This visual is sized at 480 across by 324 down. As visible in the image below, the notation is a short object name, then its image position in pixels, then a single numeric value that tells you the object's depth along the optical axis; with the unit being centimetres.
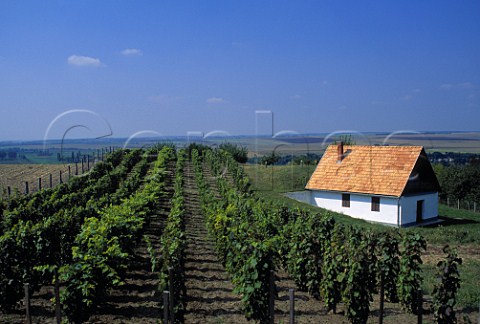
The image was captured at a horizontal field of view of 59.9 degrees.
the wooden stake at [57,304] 651
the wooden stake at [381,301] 748
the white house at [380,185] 2166
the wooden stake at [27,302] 679
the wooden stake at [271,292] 708
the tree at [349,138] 3555
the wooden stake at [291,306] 652
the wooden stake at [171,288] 688
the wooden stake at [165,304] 666
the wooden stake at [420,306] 723
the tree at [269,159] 4306
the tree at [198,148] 4621
